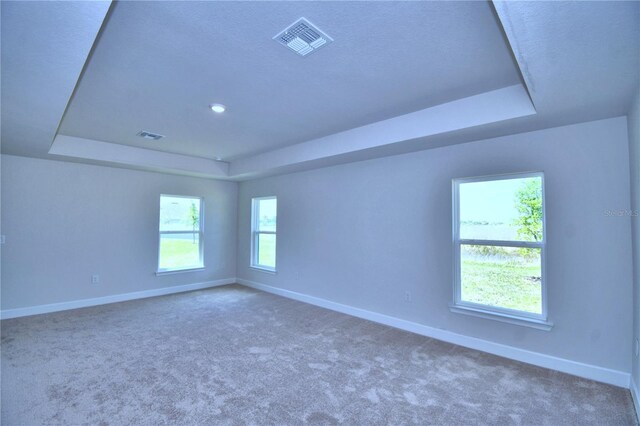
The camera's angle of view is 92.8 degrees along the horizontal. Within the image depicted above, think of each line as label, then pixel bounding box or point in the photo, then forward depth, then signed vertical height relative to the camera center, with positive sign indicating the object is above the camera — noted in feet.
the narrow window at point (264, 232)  19.79 -0.77
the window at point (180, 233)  18.81 -0.86
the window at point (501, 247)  9.87 -0.87
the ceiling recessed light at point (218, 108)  10.14 +3.82
